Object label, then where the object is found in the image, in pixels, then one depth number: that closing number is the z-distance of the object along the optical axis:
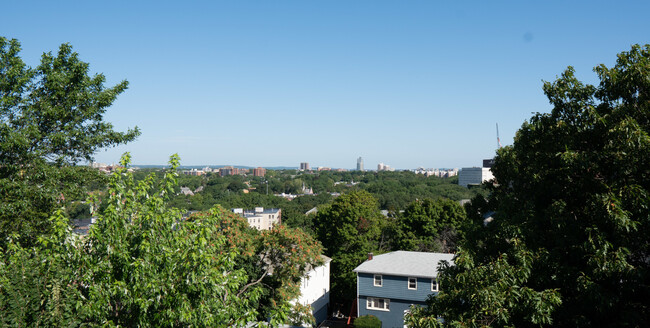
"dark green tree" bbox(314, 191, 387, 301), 38.19
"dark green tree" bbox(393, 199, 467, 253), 41.09
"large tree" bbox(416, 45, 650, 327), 8.76
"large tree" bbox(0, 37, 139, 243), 12.96
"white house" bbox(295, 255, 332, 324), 30.36
